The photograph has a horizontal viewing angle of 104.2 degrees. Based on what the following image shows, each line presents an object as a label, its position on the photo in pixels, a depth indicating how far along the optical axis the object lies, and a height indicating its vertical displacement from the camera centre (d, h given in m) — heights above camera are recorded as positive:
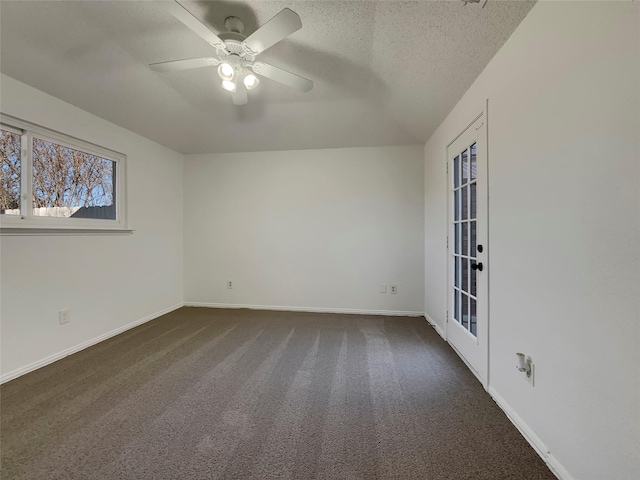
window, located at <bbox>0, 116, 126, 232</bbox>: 1.95 +0.55
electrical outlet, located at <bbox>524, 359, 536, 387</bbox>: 1.29 -0.72
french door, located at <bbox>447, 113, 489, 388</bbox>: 1.79 -0.09
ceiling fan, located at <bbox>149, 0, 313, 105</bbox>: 1.21 +1.08
